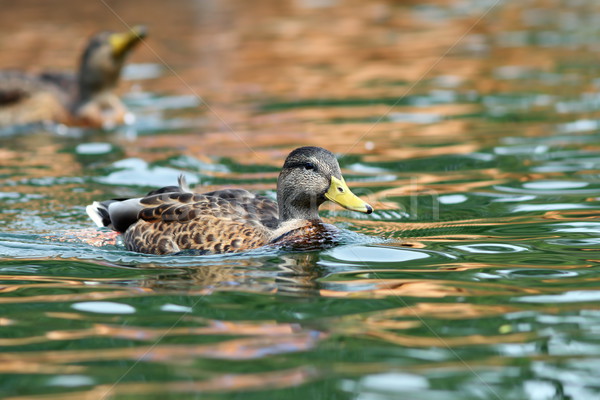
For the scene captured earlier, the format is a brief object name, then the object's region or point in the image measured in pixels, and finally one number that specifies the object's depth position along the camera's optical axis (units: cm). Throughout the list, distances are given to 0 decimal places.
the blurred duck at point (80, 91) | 2734
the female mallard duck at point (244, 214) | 1447
